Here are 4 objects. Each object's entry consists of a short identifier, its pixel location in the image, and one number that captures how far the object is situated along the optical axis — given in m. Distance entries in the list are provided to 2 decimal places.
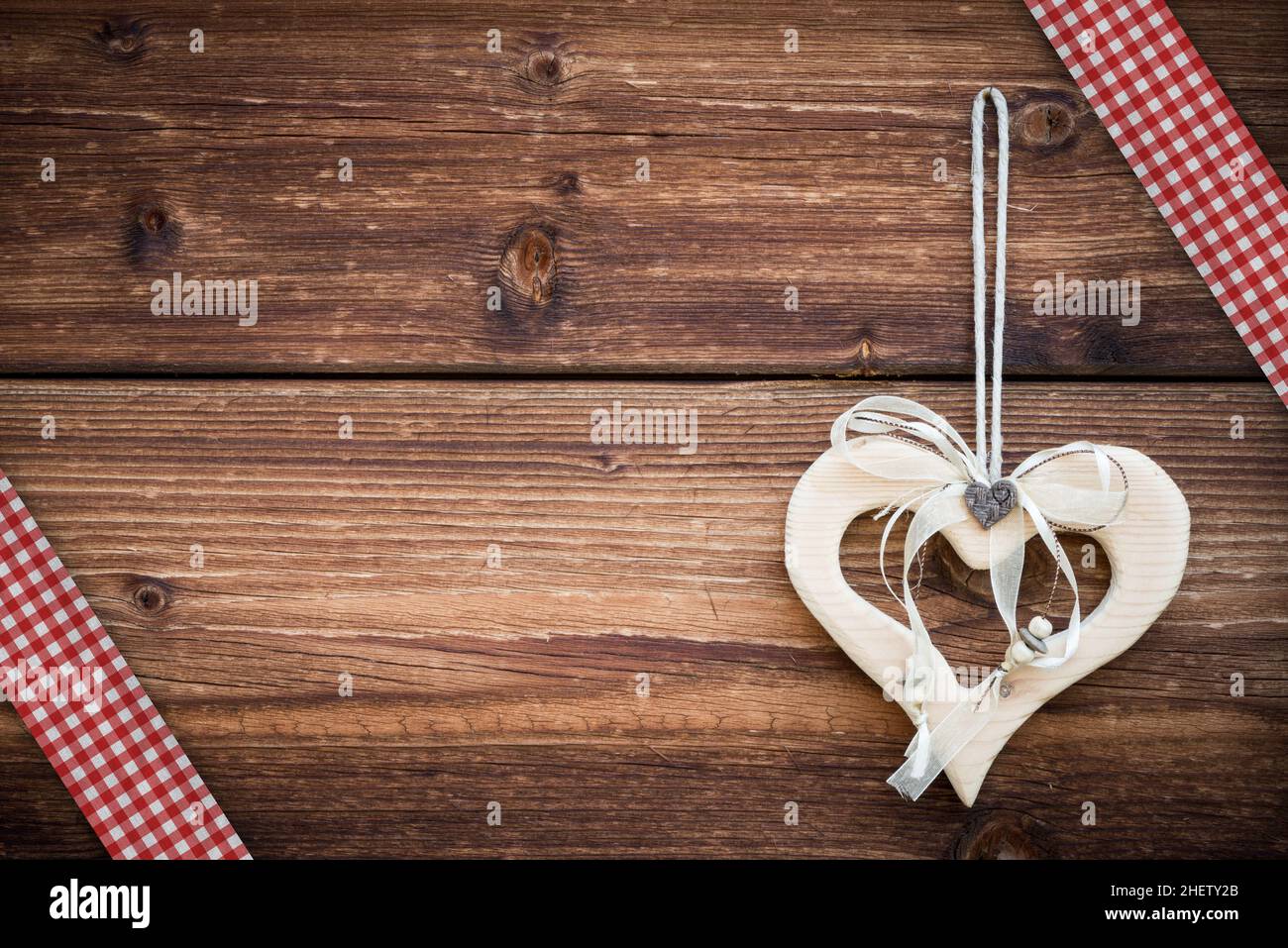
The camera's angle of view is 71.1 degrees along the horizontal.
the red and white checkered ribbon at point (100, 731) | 0.84
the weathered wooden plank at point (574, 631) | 0.85
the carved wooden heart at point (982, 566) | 0.81
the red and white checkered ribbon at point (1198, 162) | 0.87
